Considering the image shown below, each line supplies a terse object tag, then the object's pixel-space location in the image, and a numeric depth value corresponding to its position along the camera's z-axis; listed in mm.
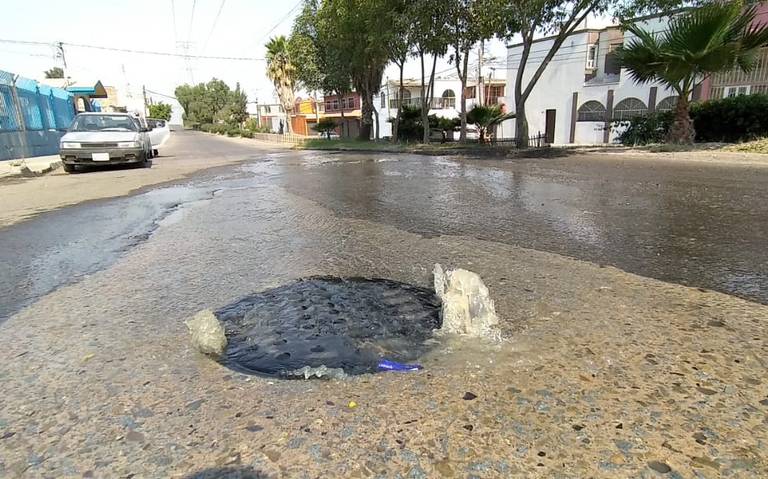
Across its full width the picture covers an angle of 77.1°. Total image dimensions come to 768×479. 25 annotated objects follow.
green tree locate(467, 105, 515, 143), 23062
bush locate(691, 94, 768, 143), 14156
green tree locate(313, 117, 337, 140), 45619
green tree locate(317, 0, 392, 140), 20359
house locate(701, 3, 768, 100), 20953
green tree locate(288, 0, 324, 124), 28250
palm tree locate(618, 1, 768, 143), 12898
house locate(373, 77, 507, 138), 45906
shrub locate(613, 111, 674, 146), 16656
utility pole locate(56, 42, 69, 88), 38031
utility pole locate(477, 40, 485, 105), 32781
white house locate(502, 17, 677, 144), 26498
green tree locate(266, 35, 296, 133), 43625
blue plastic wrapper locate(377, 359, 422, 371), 2379
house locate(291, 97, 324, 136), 59938
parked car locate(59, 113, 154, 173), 12484
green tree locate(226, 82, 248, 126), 83581
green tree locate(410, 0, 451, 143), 18078
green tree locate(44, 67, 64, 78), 83806
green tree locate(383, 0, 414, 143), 18906
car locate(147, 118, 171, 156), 33281
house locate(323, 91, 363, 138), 45594
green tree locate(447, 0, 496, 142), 17297
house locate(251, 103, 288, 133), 72375
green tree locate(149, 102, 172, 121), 111312
